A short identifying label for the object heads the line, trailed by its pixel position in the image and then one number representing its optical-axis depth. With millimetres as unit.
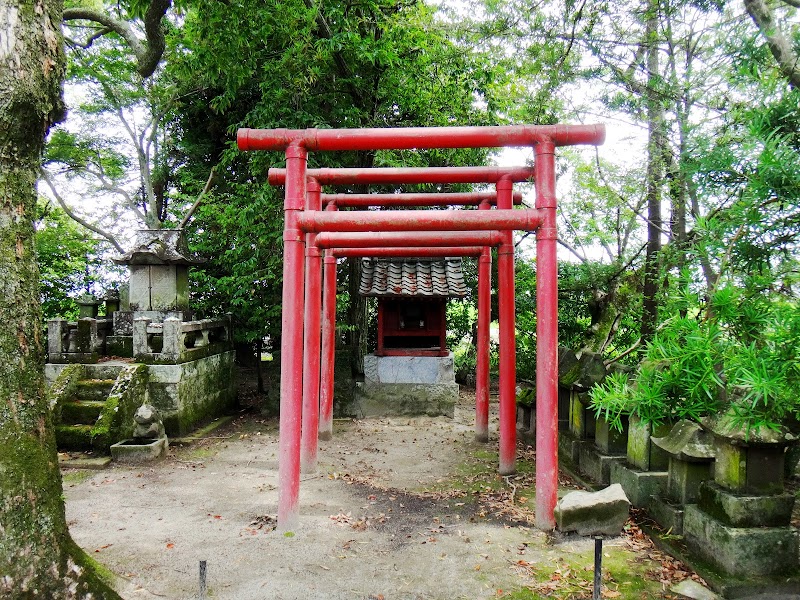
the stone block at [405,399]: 9578
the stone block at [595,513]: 4297
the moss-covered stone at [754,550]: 3475
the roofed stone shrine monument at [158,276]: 9344
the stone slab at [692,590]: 3410
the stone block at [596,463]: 5352
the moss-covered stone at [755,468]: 3598
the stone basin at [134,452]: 6961
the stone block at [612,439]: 5391
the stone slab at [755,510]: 3543
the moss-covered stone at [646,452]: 4727
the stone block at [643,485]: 4707
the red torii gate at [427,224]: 4566
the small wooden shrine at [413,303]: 9352
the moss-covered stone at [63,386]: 7402
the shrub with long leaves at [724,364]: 2217
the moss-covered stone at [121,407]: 7141
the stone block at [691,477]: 4121
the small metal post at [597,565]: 3066
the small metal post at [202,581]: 3010
